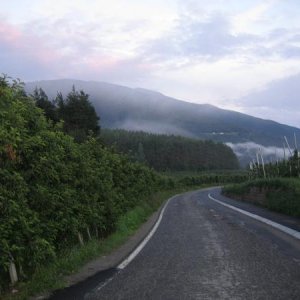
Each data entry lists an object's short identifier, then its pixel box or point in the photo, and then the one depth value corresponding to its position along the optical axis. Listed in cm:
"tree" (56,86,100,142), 5725
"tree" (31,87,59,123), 4571
